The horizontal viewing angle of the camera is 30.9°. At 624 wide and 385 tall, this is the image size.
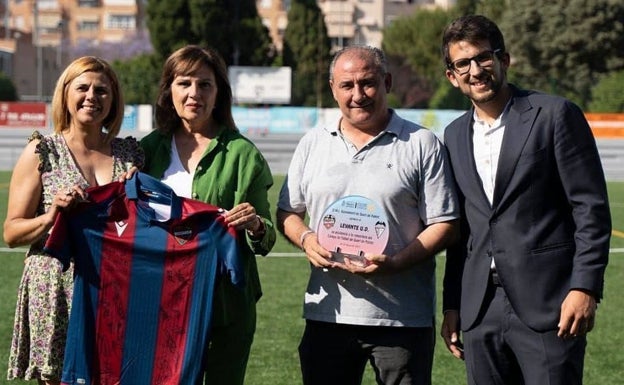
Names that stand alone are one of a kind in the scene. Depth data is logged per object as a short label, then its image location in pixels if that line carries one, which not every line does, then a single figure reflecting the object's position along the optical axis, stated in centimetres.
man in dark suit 398
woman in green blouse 442
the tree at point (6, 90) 4453
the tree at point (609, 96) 3055
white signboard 4425
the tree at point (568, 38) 4681
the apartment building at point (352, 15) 9056
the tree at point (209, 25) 4491
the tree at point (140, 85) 4150
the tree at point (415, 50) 5719
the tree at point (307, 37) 6044
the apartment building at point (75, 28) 9150
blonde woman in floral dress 427
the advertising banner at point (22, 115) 3409
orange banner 2707
